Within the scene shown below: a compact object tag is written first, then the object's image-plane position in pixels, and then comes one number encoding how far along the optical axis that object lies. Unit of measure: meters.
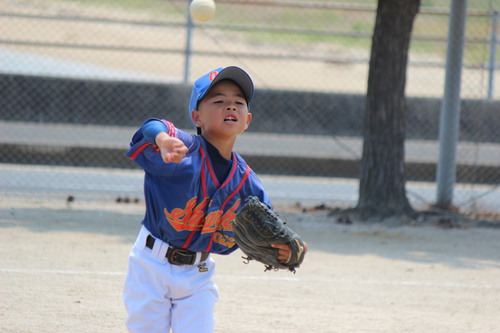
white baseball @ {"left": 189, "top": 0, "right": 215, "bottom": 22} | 12.88
